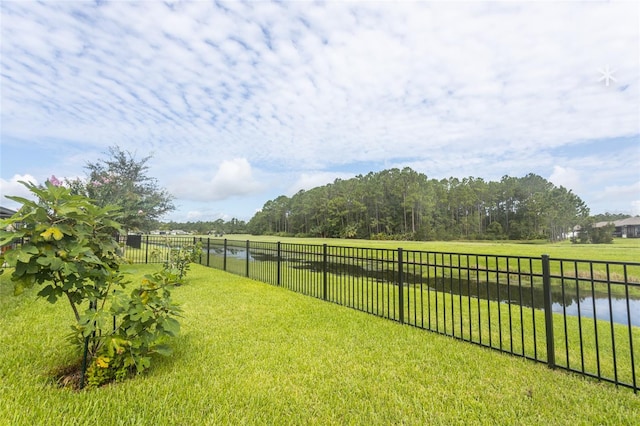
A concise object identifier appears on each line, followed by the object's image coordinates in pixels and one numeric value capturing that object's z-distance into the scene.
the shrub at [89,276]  2.00
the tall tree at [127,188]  10.80
